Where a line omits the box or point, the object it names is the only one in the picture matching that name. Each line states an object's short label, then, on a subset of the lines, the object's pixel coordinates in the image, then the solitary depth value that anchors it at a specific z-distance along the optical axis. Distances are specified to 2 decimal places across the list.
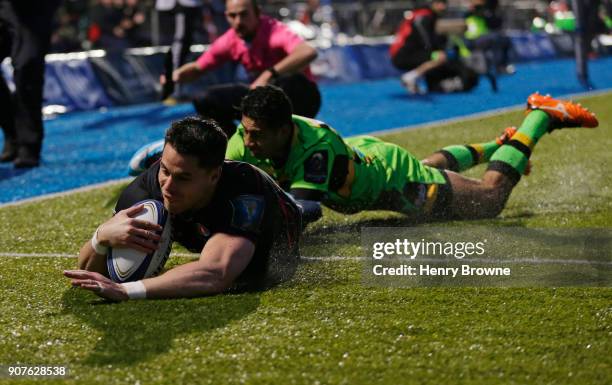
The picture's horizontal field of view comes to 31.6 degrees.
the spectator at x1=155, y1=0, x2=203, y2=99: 14.29
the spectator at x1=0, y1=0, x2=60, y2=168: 9.95
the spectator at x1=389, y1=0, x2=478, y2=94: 17.36
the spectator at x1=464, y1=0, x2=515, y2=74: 21.11
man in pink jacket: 8.60
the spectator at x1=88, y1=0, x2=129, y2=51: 20.59
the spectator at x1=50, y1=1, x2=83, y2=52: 20.65
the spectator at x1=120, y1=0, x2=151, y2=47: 20.97
